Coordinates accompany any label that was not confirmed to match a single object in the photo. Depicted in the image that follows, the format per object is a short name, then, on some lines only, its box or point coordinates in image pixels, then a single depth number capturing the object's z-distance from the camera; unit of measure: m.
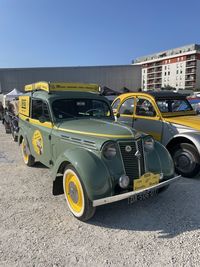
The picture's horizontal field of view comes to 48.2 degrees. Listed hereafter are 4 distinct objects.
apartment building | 87.19
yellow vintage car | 5.06
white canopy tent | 18.86
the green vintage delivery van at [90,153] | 3.15
